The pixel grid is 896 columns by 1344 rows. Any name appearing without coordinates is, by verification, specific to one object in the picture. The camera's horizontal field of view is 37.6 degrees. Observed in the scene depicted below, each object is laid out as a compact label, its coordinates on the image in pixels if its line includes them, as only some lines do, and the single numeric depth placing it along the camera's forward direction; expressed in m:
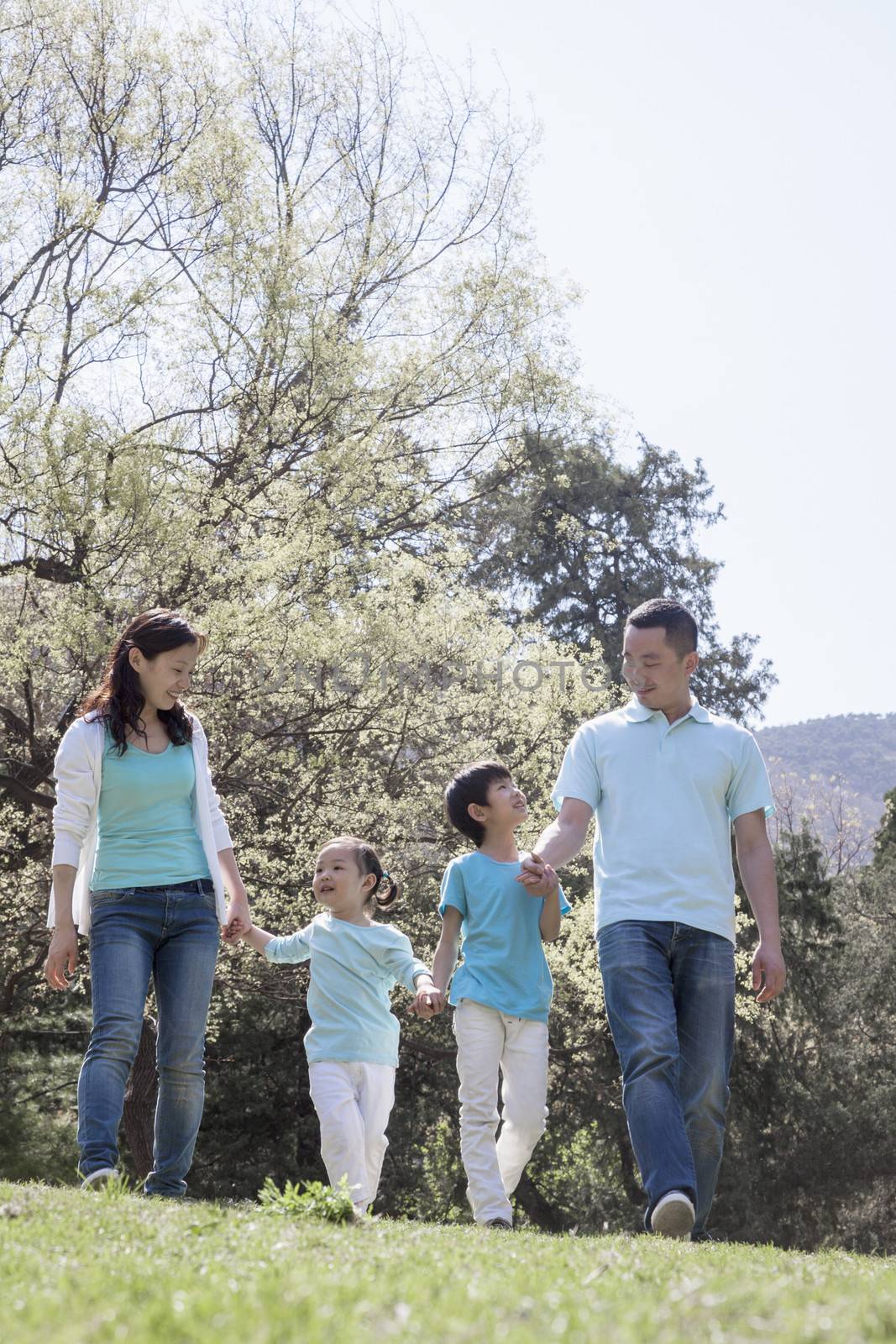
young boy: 5.43
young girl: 5.46
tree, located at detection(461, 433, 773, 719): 33.41
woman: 4.77
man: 4.55
